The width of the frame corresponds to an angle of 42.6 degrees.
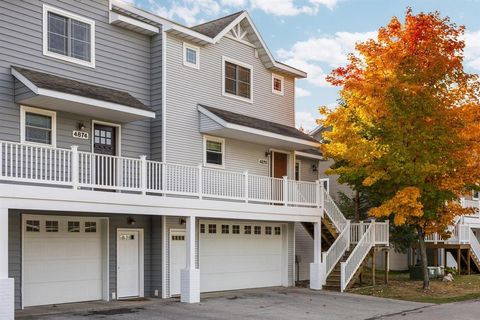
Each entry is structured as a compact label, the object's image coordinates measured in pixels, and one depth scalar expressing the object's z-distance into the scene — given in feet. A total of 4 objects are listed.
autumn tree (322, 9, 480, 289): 70.28
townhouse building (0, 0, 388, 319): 53.16
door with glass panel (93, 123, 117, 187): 58.28
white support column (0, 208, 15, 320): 43.73
